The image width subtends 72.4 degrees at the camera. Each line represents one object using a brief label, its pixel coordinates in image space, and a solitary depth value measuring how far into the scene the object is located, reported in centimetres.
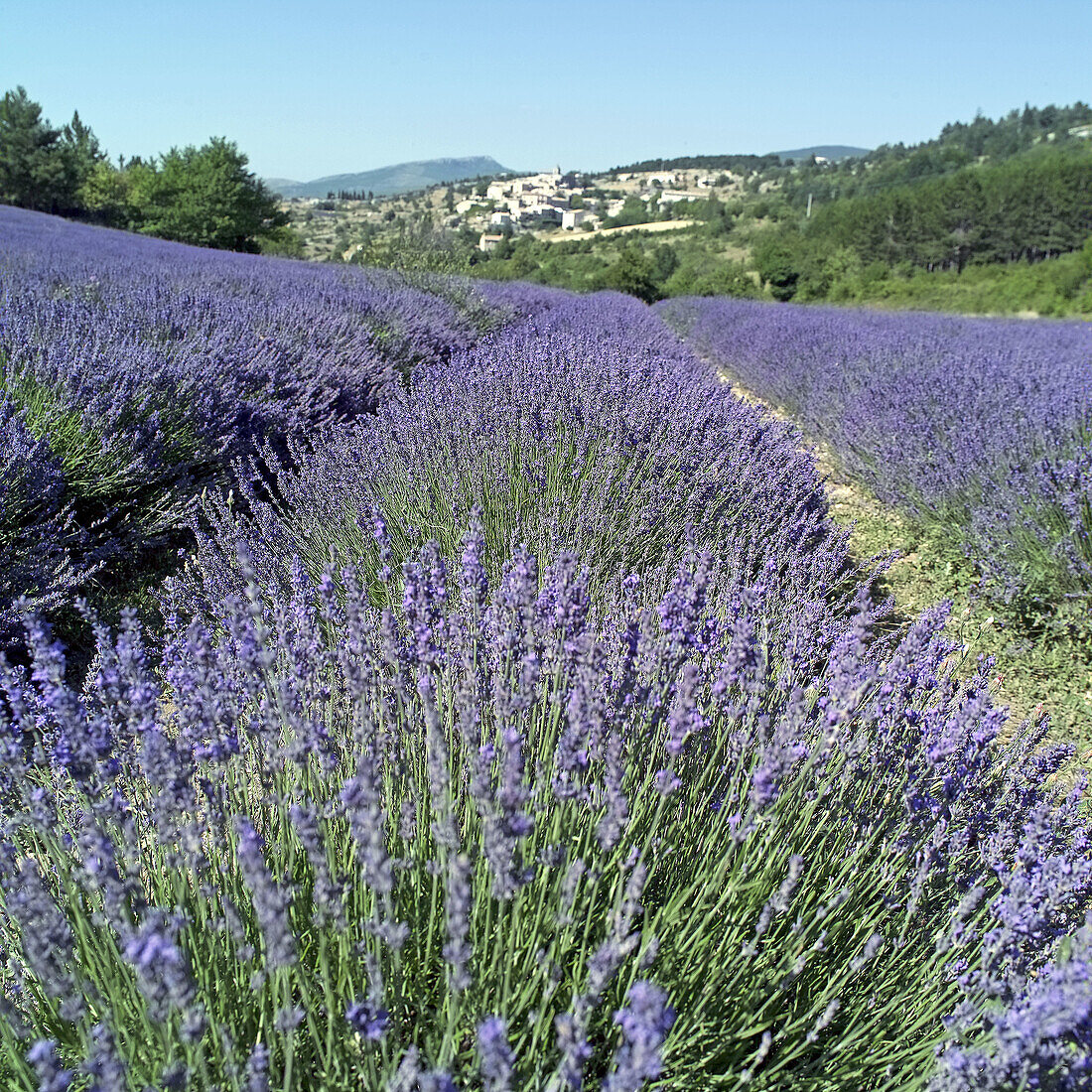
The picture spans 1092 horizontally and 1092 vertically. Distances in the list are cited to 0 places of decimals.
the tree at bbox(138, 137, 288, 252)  3078
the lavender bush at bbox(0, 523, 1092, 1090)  90
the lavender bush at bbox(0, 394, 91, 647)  258
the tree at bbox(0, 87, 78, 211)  3184
